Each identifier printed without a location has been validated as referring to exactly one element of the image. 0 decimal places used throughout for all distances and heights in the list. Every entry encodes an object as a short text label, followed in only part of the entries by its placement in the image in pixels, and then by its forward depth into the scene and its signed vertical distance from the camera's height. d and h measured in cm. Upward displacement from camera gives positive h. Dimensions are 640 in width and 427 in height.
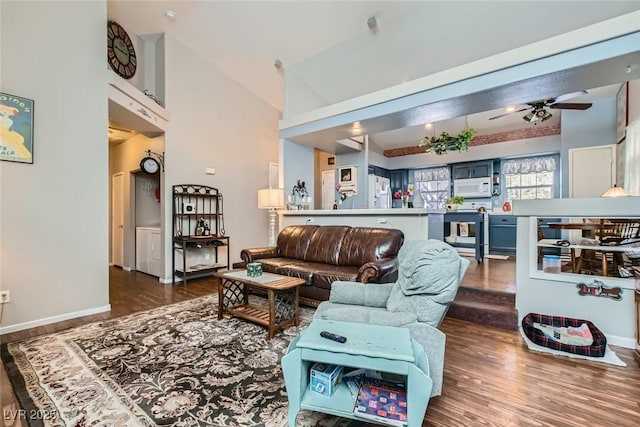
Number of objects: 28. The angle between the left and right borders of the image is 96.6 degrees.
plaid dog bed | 226 -105
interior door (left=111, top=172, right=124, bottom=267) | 619 -17
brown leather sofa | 318 -59
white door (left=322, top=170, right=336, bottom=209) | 789 +63
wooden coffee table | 265 -104
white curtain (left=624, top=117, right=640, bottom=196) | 385 +74
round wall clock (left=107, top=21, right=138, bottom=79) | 425 +251
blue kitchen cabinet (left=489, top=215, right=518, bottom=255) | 633 -53
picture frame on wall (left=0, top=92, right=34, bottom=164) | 270 +81
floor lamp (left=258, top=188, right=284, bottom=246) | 503 +23
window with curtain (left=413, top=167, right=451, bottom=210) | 774 +74
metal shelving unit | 494 -36
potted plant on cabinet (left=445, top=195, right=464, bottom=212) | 577 +16
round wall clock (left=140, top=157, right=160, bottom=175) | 475 +78
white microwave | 701 +60
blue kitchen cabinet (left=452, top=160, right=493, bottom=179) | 698 +105
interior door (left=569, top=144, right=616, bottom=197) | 508 +75
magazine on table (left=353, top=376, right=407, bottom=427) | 130 -93
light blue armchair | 164 -59
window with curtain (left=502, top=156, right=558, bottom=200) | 641 +79
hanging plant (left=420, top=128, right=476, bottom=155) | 539 +135
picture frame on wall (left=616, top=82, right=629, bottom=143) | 455 +166
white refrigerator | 699 +49
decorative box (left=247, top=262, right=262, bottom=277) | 298 -62
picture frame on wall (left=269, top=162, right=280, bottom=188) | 664 +88
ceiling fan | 354 +140
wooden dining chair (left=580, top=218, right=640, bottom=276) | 259 -28
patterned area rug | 160 -115
